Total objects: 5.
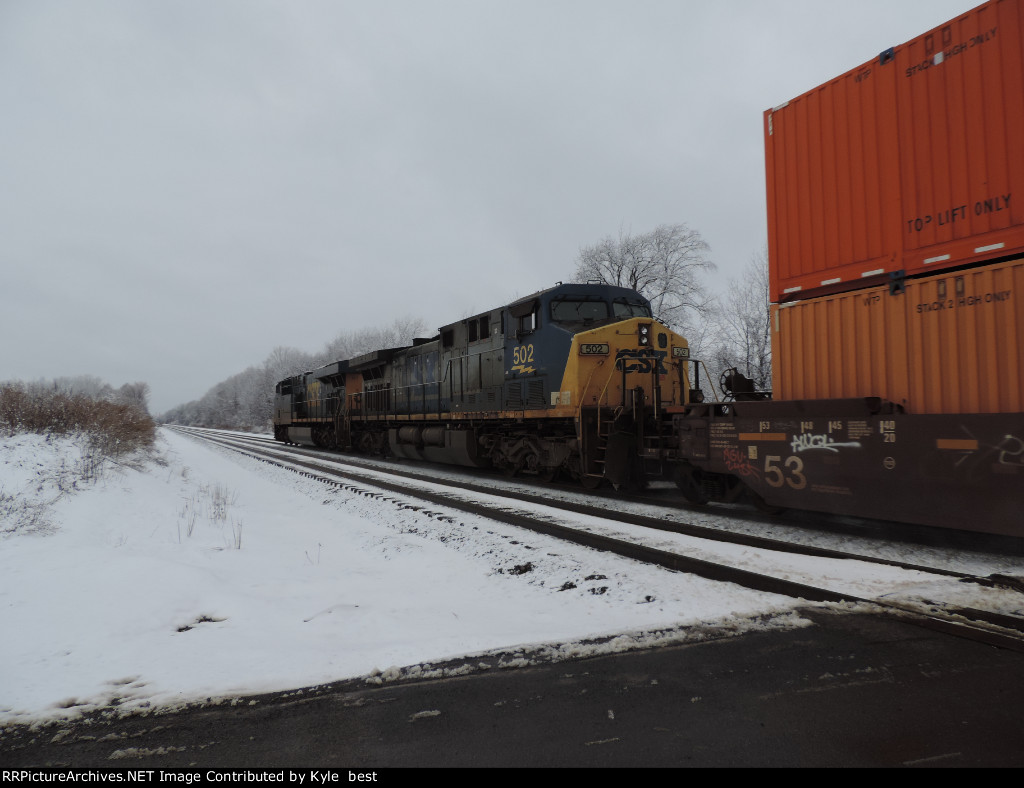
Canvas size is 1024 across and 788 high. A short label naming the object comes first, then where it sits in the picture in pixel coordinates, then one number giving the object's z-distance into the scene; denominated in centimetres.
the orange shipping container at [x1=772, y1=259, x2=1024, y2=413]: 525
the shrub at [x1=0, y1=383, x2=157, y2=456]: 1116
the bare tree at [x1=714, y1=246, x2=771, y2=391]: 2862
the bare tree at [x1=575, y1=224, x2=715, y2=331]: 3303
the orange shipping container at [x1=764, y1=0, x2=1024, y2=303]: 530
